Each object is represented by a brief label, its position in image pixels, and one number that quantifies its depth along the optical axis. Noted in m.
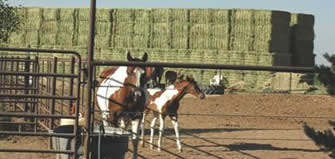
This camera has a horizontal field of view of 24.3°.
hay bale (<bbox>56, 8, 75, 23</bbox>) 35.56
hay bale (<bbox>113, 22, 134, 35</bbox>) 34.47
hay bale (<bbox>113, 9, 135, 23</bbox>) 34.34
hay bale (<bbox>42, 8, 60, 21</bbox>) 36.09
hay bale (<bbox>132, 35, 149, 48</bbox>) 34.12
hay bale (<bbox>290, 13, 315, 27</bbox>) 34.31
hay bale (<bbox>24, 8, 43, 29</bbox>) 36.53
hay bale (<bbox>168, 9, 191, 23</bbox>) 33.41
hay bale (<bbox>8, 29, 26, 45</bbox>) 36.34
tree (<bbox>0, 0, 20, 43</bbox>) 20.68
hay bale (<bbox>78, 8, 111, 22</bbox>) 34.81
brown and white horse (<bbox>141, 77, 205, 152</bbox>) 12.89
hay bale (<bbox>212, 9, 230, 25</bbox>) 33.09
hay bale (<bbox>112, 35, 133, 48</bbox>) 34.34
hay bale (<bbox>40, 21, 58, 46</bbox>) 35.94
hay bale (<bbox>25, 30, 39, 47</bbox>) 36.19
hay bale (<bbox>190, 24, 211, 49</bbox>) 33.31
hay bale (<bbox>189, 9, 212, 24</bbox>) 33.28
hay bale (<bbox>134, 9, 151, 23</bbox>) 34.12
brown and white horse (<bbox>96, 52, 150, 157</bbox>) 10.49
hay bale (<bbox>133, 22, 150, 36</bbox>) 34.09
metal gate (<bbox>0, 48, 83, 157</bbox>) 7.39
